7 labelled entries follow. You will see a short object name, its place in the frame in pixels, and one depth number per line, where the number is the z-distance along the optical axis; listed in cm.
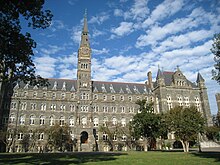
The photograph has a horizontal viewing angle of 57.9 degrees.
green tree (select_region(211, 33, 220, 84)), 2580
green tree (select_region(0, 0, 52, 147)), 1672
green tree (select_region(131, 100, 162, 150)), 4188
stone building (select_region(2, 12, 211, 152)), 5419
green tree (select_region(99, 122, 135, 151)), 5450
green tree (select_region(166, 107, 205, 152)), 3612
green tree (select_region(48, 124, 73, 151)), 4944
